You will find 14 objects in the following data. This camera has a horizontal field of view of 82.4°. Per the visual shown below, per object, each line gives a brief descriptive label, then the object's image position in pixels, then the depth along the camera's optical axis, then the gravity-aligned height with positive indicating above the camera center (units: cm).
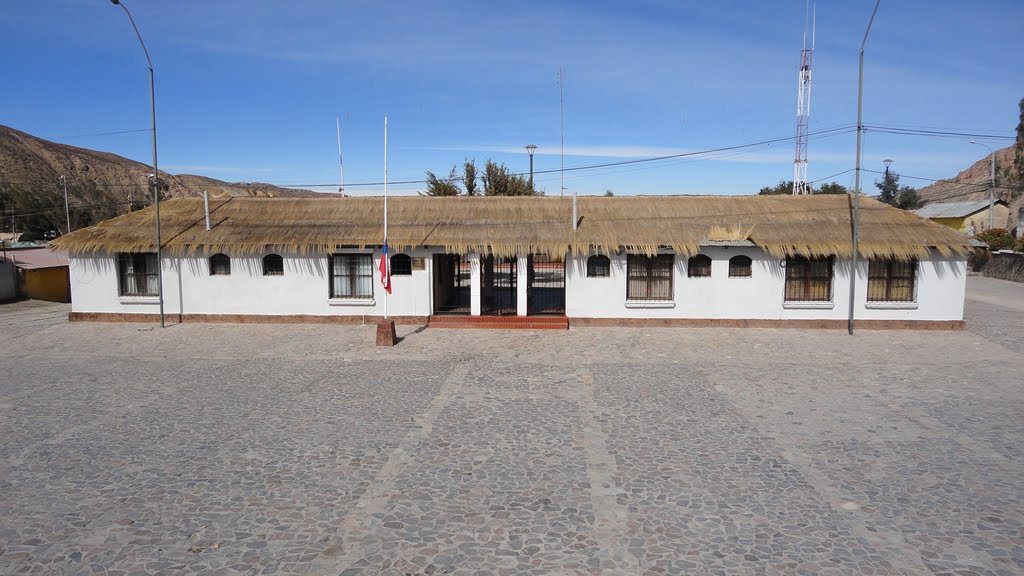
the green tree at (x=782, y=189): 5791 +695
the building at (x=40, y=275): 2275 -69
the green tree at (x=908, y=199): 7093 +725
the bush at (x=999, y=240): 3641 +97
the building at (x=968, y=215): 4859 +345
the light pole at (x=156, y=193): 1615 +180
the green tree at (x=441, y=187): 3541 +426
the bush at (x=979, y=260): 3403 -27
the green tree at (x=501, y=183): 3594 +457
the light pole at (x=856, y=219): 1511 +97
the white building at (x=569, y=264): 1659 -21
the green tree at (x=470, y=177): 3644 +499
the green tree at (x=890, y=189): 7350 +894
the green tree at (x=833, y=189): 5422 +640
